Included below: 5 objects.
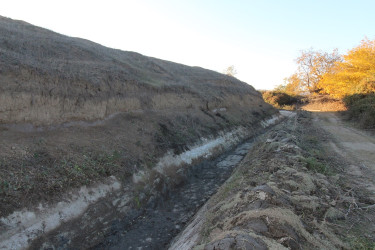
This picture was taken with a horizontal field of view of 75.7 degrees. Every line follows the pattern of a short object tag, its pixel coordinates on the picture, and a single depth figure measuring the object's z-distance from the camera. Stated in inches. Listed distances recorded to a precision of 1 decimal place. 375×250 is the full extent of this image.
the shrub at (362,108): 698.2
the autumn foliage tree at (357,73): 911.7
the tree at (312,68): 1915.4
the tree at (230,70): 3181.6
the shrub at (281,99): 1908.2
